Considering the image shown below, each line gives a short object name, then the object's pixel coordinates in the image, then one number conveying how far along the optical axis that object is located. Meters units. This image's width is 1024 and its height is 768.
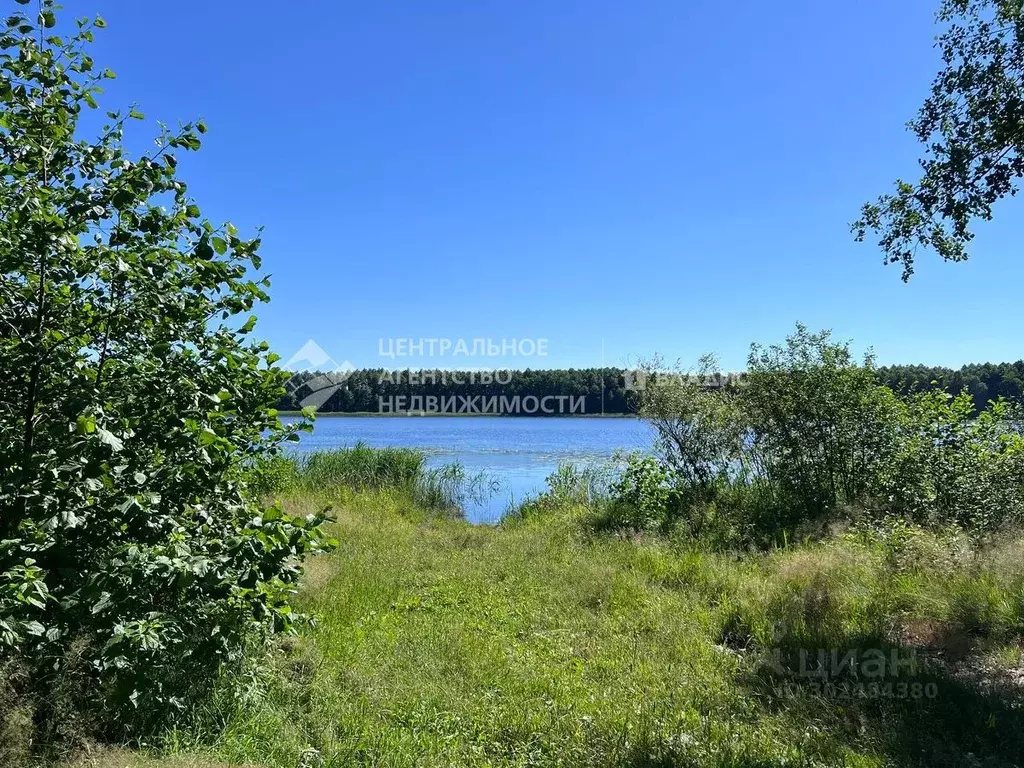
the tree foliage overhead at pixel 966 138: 5.45
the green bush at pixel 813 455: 7.63
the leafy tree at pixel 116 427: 2.48
